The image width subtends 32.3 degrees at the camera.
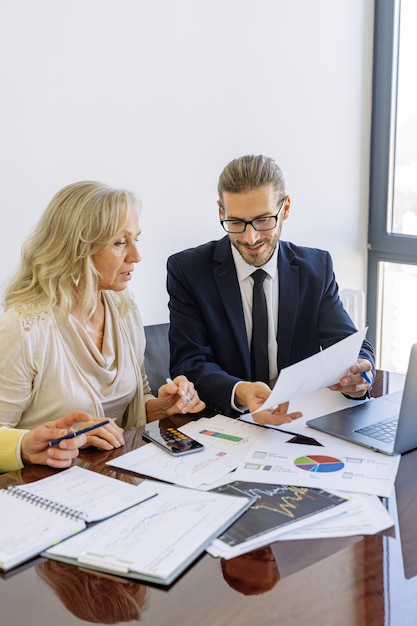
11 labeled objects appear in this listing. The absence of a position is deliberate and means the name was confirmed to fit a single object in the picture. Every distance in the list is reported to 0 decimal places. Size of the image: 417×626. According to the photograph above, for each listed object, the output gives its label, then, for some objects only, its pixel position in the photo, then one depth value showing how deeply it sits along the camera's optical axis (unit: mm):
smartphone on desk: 1678
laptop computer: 1577
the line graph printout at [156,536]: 1173
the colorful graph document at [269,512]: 1248
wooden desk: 1060
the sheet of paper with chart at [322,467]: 1483
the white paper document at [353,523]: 1284
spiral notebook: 1253
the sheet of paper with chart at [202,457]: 1535
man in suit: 2295
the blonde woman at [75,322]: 1946
